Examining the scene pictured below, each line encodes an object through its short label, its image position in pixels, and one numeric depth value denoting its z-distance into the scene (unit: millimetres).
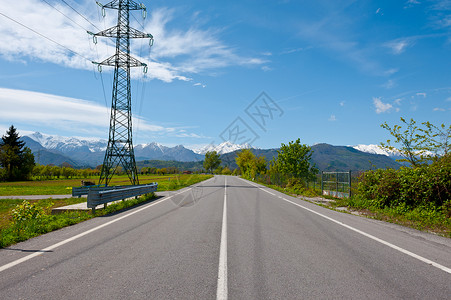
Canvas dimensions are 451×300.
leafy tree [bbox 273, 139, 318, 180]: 30031
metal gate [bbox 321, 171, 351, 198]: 17264
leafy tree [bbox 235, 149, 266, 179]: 61406
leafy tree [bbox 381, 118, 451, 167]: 11500
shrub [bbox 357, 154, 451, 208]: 10031
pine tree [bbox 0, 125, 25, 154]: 72750
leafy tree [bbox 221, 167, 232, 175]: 172550
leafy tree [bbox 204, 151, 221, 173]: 162000
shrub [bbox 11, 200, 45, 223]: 9023
